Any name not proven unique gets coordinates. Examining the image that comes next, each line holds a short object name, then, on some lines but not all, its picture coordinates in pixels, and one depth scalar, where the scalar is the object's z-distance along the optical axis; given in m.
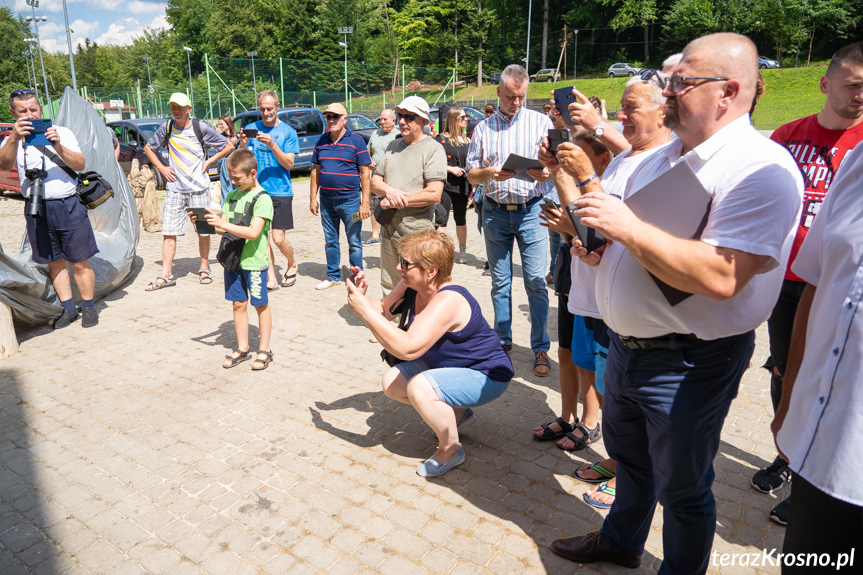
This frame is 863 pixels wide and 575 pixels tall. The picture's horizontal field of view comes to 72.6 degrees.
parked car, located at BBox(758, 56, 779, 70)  37.78
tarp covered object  5.49
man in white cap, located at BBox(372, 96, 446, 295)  4.94
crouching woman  3.12
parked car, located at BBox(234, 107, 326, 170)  15.59
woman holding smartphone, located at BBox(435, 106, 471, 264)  7.73
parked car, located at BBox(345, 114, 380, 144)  17.41
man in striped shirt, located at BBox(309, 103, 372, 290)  6.60
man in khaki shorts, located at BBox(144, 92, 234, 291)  7.11
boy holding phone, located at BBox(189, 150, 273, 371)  4.55
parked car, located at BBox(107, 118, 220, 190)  14.15
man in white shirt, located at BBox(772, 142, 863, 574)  1.43
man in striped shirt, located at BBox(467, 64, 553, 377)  4.50
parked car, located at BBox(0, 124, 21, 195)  13.33
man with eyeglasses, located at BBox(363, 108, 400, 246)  7.65
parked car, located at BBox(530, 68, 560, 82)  47.24
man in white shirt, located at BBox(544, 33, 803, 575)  1.65
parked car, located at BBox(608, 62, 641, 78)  45.08
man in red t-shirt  2.66
